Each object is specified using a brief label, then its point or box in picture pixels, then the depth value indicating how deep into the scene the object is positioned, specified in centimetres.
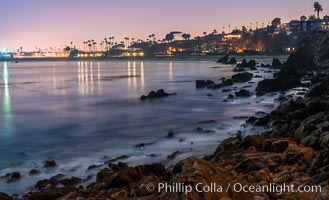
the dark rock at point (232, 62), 13279
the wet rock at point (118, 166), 1423
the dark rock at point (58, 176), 1447
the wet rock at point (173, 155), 1638
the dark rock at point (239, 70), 8825
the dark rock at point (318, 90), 2749
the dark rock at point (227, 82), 5175
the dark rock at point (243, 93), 3844
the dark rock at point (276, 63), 9516
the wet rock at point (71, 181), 1357
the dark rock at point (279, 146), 1251
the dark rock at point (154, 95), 4198
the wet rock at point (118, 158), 1656
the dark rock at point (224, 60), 14488
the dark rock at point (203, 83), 5365
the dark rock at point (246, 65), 9744
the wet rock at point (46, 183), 1349
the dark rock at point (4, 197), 1154
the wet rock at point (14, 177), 1458
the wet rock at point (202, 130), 2200
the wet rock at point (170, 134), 2134
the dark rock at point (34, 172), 1523
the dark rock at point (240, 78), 5769
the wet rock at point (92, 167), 1543
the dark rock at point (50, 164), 1623
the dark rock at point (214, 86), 4967
